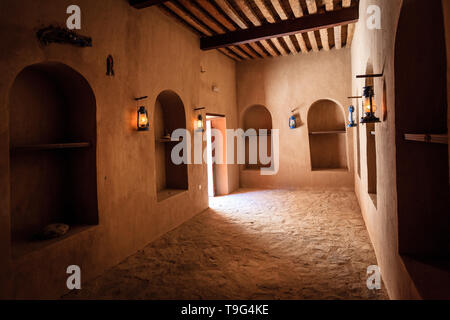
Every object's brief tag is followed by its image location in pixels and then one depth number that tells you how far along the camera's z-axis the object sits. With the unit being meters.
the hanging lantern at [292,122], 7.65
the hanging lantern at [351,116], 5.86
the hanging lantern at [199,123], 5.70
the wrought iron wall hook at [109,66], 3.40
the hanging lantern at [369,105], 2.88
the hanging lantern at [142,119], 3.83
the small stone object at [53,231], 2.83
